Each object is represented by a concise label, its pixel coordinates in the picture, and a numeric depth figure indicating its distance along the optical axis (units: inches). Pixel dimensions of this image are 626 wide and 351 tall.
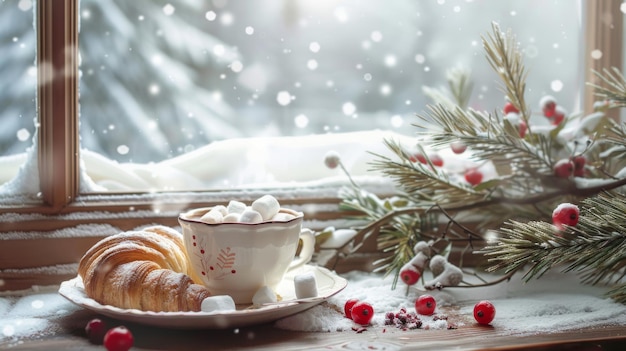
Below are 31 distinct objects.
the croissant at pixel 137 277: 29.4
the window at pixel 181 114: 37.8
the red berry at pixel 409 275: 35.8
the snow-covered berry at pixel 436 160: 44.1
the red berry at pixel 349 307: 32.0
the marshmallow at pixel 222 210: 33.8
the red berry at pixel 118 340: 26.1
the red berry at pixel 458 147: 41.0
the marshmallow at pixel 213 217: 31.9
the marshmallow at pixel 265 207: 32.3
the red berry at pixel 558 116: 43.8
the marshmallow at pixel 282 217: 31.9
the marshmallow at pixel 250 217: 31.5
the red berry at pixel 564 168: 39.4
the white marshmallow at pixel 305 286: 31.8
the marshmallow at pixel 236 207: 33.6
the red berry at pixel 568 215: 30.6
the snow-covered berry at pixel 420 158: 42.1
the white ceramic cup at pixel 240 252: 31.1
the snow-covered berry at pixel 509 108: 43.1
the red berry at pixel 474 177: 43.6
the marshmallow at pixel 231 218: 31.6
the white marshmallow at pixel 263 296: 31.0
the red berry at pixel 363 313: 31.0
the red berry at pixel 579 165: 40.1
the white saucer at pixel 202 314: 28.1
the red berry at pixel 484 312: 30.6
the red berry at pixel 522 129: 41.4
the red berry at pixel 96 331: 28.2
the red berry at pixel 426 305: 32.6
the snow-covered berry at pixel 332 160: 42.1
